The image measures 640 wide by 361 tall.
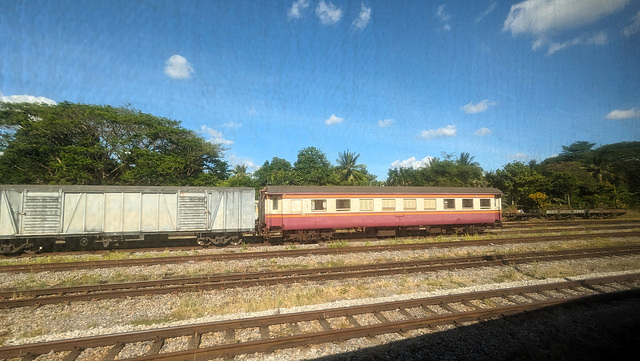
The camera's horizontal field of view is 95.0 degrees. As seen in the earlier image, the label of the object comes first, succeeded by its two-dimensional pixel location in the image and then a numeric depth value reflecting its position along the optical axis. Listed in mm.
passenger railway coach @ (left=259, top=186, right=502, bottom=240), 15836
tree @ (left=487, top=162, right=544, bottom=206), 33938
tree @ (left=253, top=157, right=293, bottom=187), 57391
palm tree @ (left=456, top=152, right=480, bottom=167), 56312
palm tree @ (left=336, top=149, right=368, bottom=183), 45906
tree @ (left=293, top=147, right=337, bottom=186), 36781
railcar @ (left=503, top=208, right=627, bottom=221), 29031
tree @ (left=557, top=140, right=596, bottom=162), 59831
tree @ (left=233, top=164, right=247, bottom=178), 71669
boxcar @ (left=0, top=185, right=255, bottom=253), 13102
